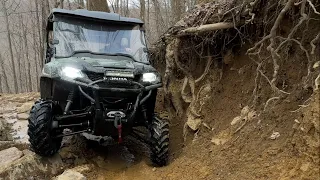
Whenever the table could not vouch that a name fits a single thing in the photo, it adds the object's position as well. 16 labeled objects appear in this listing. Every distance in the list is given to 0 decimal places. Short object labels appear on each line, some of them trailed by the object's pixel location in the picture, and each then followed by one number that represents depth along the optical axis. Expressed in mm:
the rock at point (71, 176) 3788
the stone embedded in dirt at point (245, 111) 3869
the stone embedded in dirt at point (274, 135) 3171
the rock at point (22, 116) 7249
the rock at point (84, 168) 4142
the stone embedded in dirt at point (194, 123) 4604
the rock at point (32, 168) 4057
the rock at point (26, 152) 4623
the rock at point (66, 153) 4659
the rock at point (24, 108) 7947
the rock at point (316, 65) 3152
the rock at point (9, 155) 4374
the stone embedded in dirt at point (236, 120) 3920
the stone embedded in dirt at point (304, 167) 2566
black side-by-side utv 3869
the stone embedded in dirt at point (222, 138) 3892
